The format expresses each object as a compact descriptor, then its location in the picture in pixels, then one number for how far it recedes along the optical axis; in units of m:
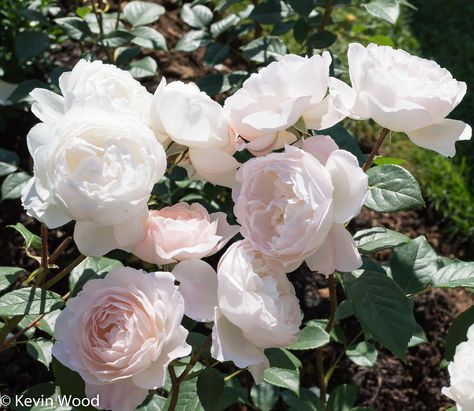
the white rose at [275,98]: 0.91
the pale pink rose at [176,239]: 0.92
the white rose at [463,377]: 0.84
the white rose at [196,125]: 0.92
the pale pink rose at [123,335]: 0.86
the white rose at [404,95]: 0.94
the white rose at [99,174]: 0.85
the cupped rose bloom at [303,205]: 0.86
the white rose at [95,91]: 0.95
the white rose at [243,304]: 0.85
